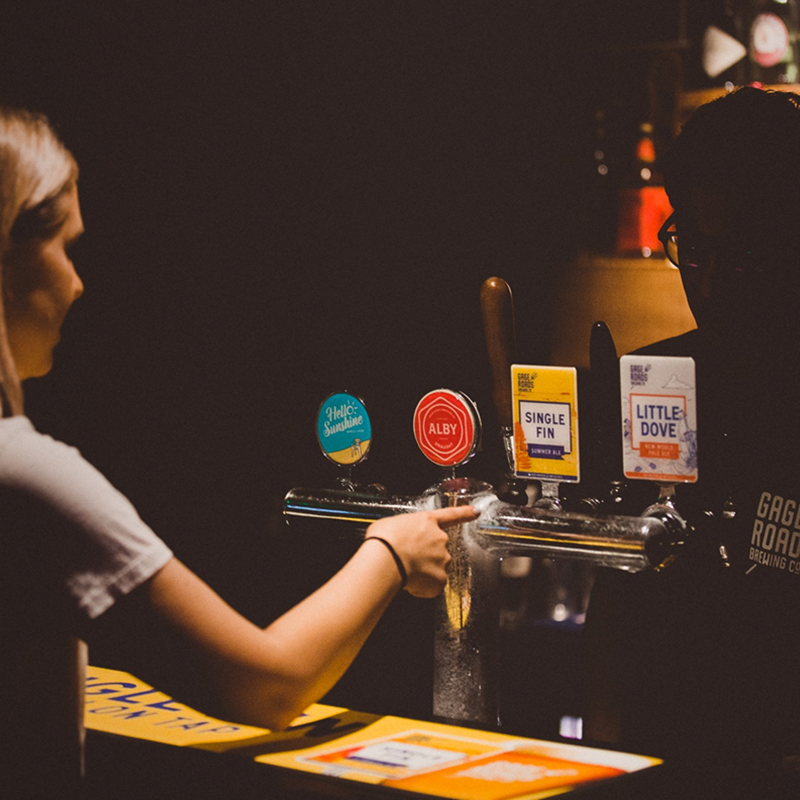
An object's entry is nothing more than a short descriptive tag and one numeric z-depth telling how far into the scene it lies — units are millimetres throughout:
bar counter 1839
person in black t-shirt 1970
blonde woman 1711
